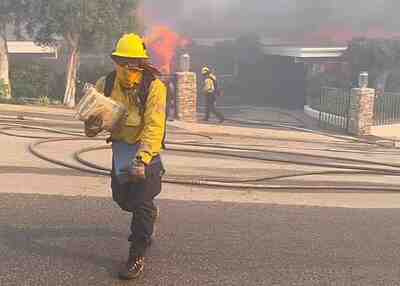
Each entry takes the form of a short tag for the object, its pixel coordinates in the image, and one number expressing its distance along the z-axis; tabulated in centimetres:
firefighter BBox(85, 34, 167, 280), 375
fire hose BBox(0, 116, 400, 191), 661
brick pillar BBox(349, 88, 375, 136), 1961
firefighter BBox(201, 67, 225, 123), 1741
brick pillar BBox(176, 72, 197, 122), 1862
